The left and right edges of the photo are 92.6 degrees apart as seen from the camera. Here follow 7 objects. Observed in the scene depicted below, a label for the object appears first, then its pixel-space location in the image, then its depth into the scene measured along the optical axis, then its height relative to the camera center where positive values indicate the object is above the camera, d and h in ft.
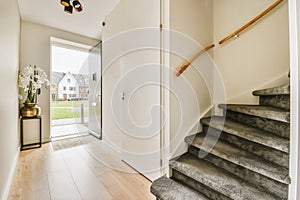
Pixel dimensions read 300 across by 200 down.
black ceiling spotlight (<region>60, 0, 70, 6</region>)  6.26 +4.36
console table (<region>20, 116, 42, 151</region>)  8.66 -1.92
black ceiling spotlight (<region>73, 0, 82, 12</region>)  6.67 +4.51
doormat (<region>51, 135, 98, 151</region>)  9.19 -2.82
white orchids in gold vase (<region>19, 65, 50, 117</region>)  8.32 +0.94
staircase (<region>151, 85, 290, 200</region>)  3.40 -1.61
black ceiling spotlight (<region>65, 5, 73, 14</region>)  6.88 +4.49
